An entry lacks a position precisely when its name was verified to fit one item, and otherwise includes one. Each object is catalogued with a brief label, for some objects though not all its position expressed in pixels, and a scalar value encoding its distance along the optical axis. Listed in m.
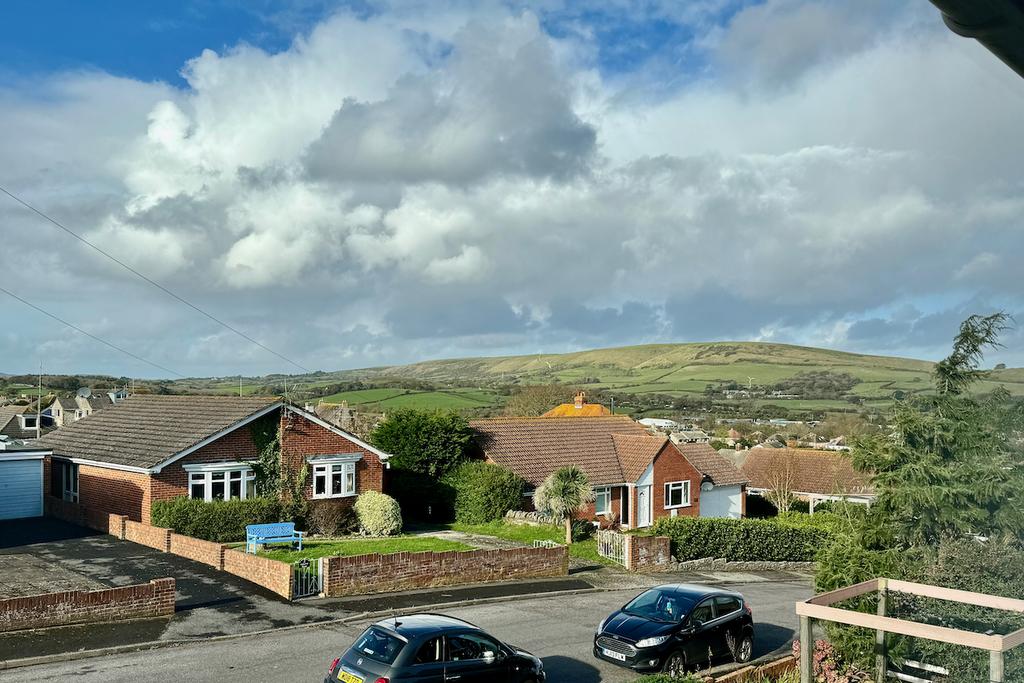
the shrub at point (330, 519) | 31.50
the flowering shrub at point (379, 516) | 32.16
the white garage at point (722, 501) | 45.53
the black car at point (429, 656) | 12.74
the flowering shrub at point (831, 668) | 15.22
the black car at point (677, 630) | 16.70
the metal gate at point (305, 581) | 21.72
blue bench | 26.45
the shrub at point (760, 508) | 50.06
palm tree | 32.81
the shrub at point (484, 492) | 36.84
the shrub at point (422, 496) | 37.91
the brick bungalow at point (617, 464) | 41.06
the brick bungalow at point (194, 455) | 30.39
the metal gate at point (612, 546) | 30.08
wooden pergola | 11.63
